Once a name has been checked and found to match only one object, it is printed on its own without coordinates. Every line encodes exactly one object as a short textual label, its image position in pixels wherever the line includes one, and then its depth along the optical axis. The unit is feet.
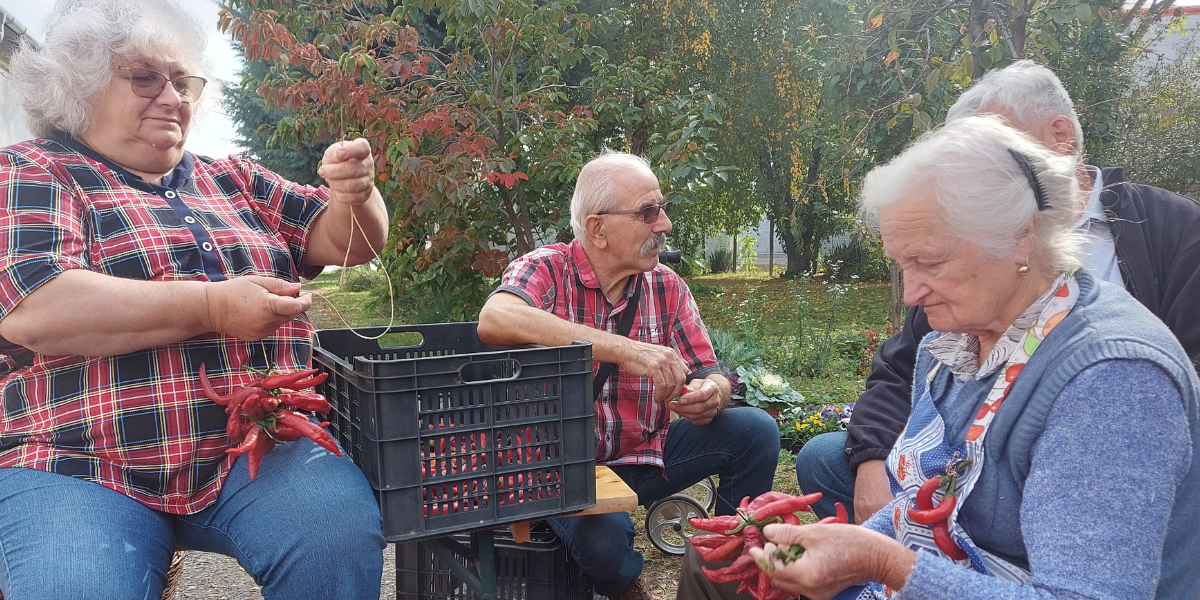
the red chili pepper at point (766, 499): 6.00
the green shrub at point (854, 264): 55.45
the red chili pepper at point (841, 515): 5.69
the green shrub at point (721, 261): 75.25
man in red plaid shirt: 8.98
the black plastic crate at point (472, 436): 5.98
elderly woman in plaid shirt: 5.97
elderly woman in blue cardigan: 4.38
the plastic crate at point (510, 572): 8.00
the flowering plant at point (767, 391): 17.83
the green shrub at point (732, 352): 19.62
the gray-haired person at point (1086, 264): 7.75
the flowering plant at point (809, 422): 16.52
